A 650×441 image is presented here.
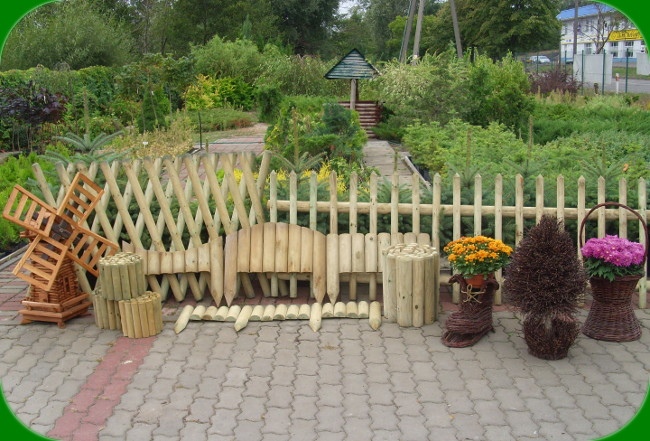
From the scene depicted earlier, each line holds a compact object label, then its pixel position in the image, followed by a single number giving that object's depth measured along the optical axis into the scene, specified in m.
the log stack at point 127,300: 6.16
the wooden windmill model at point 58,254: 6.30
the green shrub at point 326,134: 11.41
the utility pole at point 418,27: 21.80
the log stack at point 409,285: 6.18
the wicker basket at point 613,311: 5.86
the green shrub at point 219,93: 26.41
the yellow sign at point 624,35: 34.26
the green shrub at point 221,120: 22.77
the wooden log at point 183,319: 6.32
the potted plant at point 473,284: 5.86
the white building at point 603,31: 35.11
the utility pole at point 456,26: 22.21
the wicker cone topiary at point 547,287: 5.45
